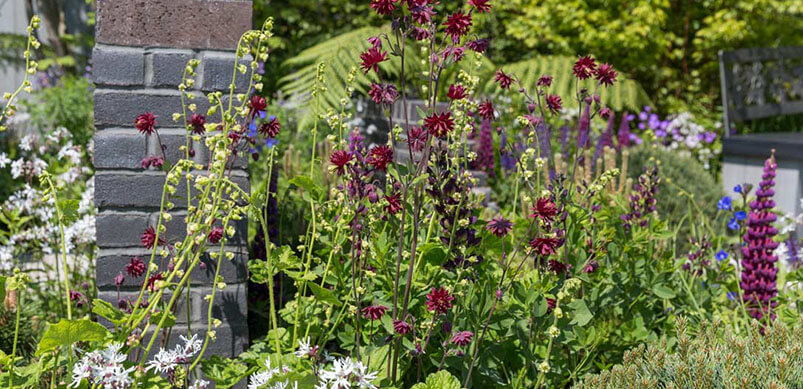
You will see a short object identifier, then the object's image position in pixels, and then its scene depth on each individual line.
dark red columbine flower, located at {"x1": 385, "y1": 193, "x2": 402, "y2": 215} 1.77
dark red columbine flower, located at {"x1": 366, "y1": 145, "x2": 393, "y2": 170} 1.63
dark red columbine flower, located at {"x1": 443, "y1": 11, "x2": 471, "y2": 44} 1.64
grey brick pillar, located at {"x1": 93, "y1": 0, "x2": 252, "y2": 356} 2.09
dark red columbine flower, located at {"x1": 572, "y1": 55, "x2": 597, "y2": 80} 1.91
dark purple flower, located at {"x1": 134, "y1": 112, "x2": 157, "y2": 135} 1.87
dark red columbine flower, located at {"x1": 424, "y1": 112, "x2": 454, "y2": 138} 1.55
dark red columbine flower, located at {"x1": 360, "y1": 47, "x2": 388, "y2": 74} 1.61
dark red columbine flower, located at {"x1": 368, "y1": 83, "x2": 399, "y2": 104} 1.64
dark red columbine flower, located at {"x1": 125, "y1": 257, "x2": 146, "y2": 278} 2.02
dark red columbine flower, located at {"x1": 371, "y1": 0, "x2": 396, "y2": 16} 1.53
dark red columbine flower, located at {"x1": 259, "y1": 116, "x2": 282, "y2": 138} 1.92
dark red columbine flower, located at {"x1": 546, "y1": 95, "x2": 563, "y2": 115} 1.96
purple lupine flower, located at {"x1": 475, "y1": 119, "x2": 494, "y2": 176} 4.50
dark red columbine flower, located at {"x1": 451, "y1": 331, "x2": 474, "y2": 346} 1.71
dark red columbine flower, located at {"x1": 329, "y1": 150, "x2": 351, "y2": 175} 1.67
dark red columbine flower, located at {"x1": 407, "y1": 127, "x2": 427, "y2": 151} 1.66
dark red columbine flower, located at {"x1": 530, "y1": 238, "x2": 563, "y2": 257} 1.73
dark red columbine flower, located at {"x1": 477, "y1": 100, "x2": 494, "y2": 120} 1.83
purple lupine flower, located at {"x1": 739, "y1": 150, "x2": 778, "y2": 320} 2.53
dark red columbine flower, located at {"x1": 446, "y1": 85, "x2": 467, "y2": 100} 1.60
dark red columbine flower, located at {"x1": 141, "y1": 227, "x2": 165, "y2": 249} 2.00
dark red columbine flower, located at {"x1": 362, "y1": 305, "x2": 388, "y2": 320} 1.73
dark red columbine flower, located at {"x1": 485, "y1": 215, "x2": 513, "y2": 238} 1.78
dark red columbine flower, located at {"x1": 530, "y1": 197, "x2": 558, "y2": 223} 1.67
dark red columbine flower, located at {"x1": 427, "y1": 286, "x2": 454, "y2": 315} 1.66
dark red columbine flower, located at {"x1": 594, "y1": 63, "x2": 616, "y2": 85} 1.98
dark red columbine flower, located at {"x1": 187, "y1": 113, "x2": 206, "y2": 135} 1.89
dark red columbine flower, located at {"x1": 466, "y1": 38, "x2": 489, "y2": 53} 1.69
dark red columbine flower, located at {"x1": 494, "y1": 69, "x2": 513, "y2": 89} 1.87
